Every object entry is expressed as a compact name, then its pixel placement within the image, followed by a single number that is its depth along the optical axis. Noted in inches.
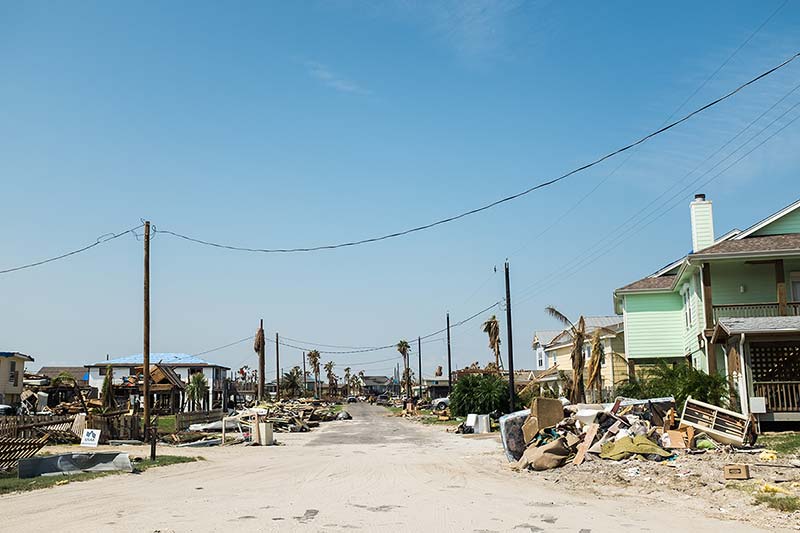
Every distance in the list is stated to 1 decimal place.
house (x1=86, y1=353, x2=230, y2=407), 3065.9
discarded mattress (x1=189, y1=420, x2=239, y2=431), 1557.1
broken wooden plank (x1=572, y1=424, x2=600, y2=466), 749.3
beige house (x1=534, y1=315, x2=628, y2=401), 1897.1
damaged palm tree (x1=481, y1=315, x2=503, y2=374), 3073.3
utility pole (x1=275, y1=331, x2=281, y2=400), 3535.9
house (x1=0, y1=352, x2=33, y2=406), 2219.5
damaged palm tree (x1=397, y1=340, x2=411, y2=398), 5305.6
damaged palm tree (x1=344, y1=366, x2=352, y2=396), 7315.9
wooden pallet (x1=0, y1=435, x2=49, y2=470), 770.8
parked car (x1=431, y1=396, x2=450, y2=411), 2848.4
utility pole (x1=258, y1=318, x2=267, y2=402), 2743.6
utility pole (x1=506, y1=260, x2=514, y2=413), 1449.3
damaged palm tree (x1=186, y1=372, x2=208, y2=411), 2618.1
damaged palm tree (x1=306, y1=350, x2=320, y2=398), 5638.8
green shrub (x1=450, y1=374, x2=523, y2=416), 1872.5
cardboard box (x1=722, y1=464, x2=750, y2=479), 575.5
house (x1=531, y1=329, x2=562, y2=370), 2910.9
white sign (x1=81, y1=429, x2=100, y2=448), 1195.9
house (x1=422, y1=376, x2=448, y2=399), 4676.2
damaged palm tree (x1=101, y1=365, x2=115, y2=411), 1717.4
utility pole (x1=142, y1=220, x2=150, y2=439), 1215.6
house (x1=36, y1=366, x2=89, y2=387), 4722.0
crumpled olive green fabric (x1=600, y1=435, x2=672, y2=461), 729.6
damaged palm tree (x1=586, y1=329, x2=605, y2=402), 1517.0
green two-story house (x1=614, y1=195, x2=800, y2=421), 985.5
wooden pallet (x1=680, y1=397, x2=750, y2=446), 781.9
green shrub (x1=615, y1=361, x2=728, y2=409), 1026.1
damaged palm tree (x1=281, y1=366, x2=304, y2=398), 4796.0
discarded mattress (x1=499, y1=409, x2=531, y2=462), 878.4
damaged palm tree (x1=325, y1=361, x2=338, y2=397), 6240.2
